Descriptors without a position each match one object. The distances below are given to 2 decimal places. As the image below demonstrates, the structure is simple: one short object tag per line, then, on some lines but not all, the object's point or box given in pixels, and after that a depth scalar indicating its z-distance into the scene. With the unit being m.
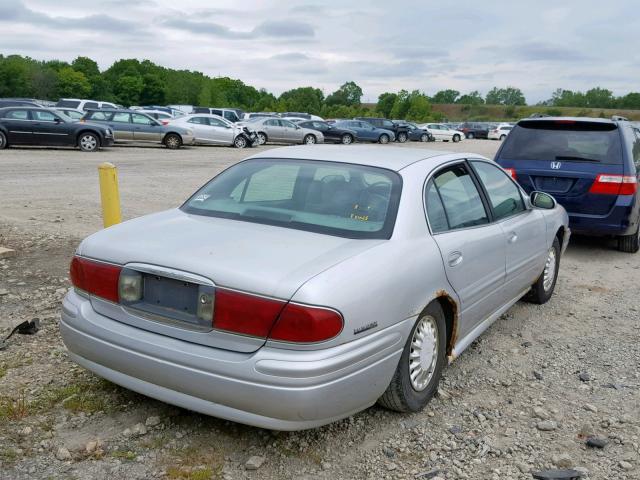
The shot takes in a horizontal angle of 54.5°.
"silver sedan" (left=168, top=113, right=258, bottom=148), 26.78
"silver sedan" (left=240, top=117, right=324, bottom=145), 30.38
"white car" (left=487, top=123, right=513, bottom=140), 52.85
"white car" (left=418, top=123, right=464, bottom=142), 49.00
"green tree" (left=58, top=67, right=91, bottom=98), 106.25
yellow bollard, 5.67
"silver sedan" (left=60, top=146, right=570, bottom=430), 2.73
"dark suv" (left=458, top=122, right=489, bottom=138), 56.06
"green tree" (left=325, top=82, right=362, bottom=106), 153.12
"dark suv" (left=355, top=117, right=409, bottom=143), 40.84
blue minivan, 7.36
